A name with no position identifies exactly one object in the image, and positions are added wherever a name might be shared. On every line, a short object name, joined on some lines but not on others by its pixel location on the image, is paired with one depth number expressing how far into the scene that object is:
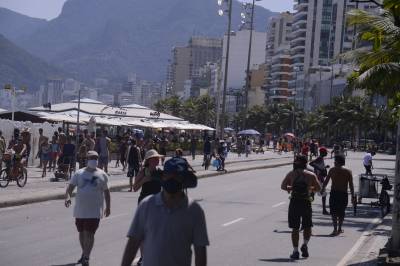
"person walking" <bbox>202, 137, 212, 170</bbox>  42.51
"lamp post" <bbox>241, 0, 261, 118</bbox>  69.31
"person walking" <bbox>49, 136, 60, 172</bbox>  32.25
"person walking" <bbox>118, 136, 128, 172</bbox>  36.51
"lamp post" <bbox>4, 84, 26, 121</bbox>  43.73
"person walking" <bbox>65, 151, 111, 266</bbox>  11.33
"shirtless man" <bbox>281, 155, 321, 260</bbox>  13.48
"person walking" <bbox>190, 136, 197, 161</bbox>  53.67
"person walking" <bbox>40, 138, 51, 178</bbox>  31.15
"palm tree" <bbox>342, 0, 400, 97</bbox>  17.52
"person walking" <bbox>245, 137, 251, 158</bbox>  68.62
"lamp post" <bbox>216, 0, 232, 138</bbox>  58.41
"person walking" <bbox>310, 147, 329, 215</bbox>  21.91
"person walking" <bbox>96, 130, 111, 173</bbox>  31.16
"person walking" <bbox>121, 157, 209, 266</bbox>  6.30
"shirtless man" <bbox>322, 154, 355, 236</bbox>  16.73
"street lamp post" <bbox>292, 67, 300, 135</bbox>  145.23
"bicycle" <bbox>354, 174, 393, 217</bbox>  22.85
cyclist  25.28
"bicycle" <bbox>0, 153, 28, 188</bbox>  25.38
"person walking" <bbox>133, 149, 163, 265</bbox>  11.69
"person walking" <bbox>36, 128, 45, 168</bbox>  32.62
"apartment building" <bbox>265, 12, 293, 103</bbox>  196.62
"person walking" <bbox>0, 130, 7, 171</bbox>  26.05
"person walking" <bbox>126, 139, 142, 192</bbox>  25.62
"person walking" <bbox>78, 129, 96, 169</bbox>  29.98
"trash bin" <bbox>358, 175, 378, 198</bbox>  23.70
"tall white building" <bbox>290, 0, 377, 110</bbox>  177.73
